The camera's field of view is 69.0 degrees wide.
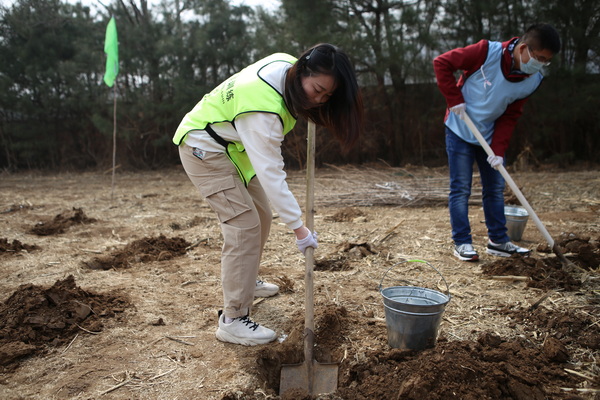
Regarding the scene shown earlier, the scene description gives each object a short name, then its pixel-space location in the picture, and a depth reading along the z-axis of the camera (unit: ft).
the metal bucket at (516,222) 13.70
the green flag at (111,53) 22.89
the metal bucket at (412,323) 6.93
